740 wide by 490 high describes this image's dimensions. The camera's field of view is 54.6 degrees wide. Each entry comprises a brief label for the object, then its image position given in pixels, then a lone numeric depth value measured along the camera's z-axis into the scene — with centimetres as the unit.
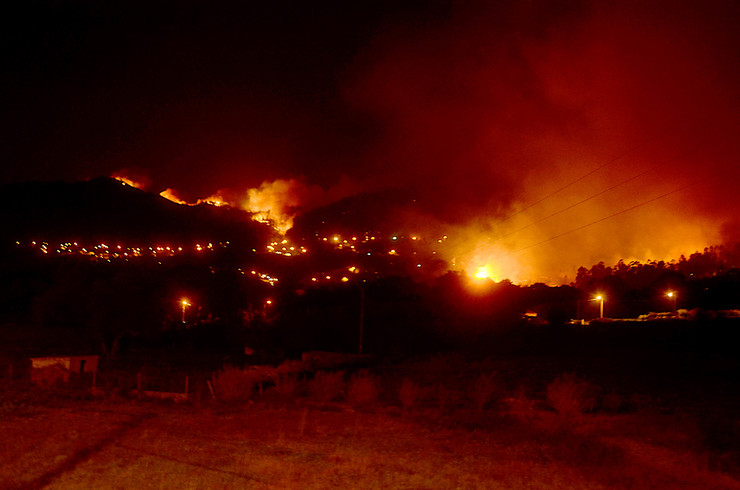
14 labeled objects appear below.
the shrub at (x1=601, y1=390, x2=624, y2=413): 1739
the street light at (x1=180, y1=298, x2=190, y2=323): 4369
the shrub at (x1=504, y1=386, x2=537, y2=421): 1592
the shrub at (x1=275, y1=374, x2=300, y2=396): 1998
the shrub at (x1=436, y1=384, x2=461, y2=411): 1744
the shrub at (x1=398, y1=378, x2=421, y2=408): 1770
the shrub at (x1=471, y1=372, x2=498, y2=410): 1758
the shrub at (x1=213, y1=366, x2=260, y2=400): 1886
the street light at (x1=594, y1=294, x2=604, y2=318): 5084
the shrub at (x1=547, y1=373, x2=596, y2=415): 1652
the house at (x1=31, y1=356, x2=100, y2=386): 2338
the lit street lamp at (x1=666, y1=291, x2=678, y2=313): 5121
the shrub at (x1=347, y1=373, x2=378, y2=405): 1845
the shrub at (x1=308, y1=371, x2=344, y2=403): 1921
